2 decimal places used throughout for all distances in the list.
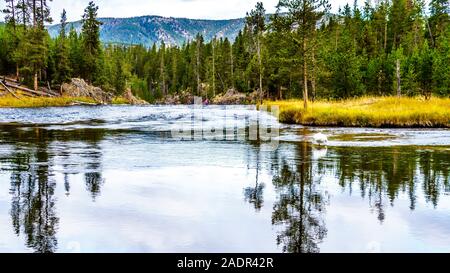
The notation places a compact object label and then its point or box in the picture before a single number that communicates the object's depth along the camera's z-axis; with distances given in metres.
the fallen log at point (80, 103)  80.71
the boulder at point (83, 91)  86.94
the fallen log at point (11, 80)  80.94
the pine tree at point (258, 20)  89.06
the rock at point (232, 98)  104.56
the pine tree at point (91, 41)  98.00
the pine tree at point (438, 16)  93.12
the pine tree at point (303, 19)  41.31
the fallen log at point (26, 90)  73.75
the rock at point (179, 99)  142.60
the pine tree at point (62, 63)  86.00
